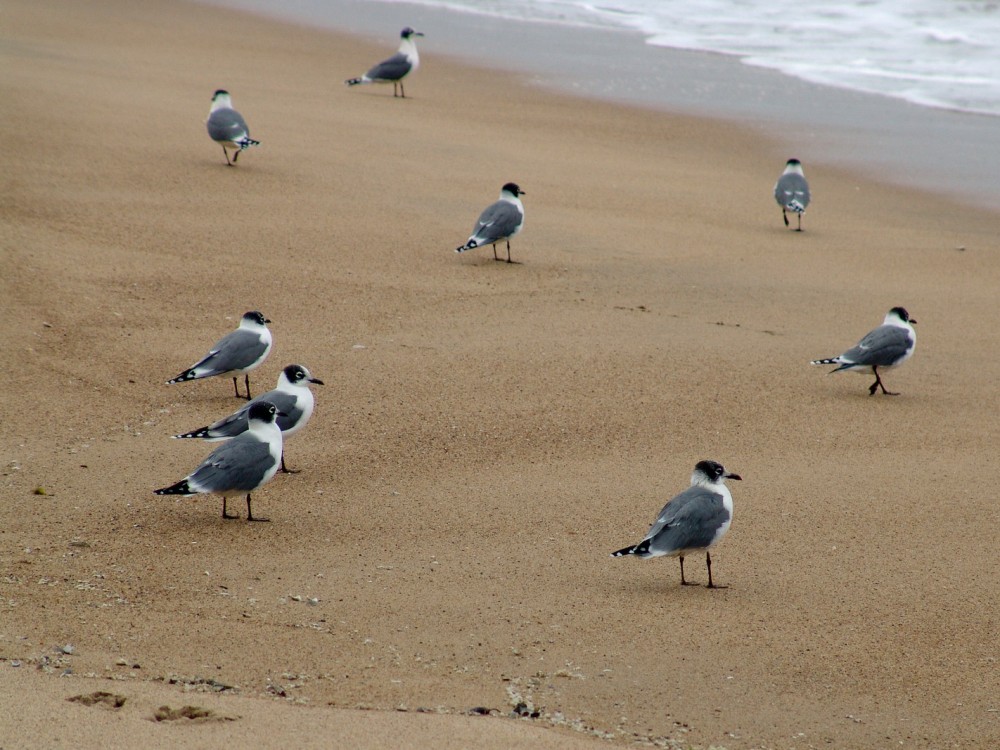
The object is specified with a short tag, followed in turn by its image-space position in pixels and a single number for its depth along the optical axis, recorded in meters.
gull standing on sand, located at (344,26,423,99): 38.44
